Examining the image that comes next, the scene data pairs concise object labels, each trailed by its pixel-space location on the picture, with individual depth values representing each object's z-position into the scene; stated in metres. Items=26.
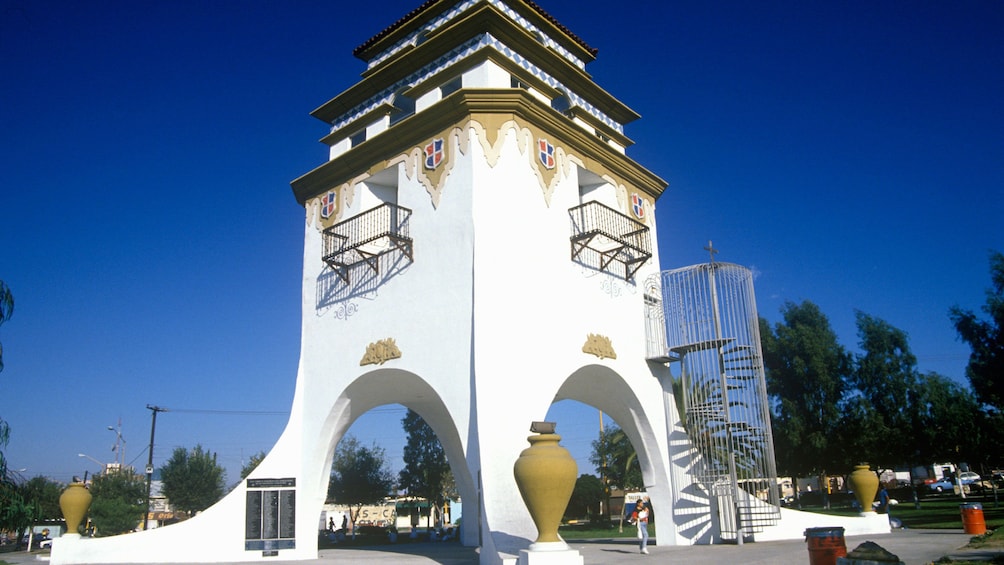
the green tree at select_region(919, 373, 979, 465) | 29.09
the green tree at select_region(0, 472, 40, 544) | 10.66
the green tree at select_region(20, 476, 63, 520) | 43.50
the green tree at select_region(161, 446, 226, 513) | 44.16
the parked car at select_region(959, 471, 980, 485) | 55.07
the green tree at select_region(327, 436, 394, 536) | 37.97
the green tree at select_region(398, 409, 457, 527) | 35.41
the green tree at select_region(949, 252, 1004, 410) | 20.70
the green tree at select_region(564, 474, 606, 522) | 39.81
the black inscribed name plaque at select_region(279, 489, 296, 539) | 16.58
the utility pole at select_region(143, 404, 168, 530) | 33.83
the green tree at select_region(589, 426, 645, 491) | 34.47
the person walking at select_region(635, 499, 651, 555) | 15.24
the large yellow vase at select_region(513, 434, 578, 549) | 10.12
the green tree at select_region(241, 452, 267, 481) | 47.32
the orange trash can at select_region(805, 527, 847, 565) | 8.68
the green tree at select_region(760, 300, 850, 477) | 30.73
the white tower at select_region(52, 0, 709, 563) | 14.11
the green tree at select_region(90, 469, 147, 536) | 35.88
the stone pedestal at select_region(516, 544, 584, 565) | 10.04
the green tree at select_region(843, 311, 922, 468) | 29.75
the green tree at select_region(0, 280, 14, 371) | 10.36
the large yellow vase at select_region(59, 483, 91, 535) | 16.39
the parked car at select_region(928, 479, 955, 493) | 51.80
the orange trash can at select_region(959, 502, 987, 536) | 16.00
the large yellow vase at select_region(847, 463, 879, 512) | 17.47
